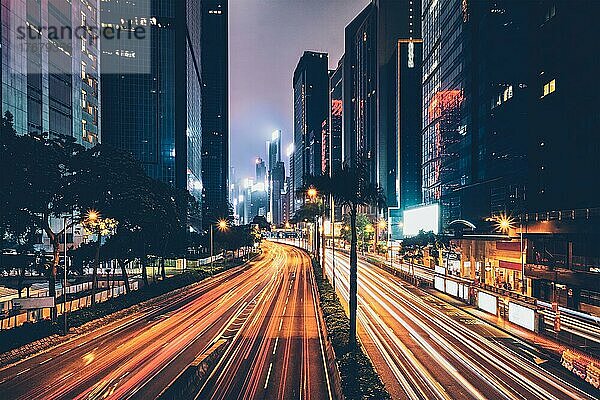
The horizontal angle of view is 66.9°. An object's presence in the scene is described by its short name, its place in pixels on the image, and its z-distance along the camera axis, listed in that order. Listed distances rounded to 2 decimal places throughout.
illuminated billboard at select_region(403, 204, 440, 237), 100.44
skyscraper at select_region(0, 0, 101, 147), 76.62
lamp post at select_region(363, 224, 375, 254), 148.45
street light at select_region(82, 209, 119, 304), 41.70
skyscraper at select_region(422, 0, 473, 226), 97.69
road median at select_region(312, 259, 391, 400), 21.14
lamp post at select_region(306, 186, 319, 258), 93.69
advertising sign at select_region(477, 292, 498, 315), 41.38
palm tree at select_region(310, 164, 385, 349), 33.56
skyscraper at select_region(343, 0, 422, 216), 176.50
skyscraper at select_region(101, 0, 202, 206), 150.25
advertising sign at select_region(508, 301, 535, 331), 34.31
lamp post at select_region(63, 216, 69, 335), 34.59
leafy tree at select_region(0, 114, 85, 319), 36.97
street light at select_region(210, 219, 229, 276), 99.06
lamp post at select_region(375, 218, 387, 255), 155.90
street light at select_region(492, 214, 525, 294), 62.61
